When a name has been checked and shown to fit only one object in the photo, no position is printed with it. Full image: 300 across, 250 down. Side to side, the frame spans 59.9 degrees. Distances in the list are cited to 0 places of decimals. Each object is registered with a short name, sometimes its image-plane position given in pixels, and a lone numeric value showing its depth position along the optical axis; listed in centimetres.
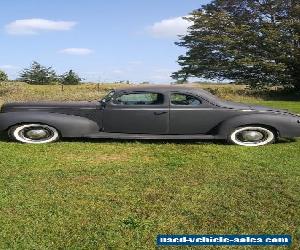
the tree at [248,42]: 1896
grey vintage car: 550
